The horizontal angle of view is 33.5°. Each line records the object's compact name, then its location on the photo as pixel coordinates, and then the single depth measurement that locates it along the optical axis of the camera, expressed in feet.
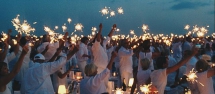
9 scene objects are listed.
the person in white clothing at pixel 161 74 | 21.24
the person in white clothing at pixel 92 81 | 21.11
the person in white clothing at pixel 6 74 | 17.57
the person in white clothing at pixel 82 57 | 47.19
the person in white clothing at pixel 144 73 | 23.63
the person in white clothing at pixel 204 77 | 22.74
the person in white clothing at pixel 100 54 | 39.14
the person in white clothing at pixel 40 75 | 21.88
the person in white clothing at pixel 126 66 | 40.88
